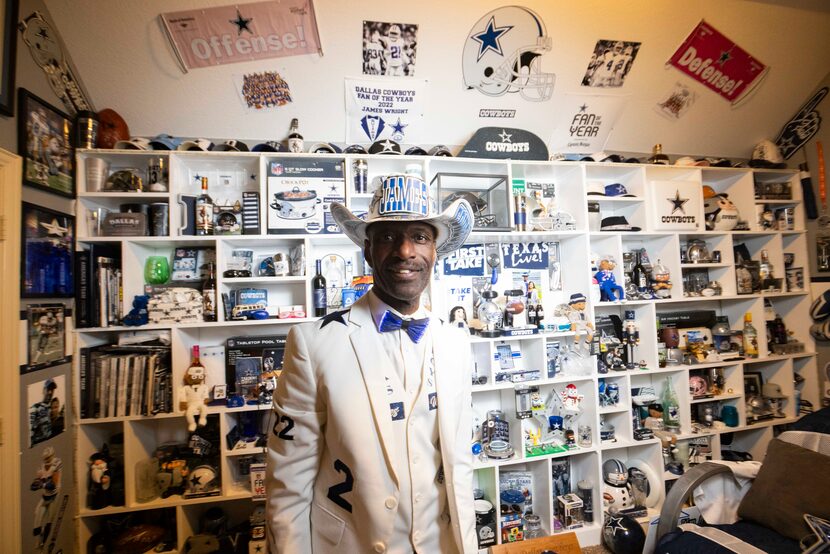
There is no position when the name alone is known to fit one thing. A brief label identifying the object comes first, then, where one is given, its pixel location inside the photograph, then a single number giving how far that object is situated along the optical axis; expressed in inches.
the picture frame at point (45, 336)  65.0
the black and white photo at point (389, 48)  82.3
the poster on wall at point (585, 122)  100.8
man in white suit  40.8
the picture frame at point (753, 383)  116.8
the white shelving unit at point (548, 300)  81.1
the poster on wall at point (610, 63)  92.4
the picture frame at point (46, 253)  65.0
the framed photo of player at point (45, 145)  65.2
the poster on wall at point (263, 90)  85.0
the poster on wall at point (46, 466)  62.9
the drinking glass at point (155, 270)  85.3
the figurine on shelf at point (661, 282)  104.5
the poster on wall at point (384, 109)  89.7
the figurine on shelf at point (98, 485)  76.5
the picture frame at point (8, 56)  60.6
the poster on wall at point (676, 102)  103.6
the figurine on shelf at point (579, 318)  95.7
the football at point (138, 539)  77.4
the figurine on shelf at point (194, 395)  78.4
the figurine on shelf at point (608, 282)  99.9
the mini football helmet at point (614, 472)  98.7
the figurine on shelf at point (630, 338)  101.1
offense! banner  75.4
